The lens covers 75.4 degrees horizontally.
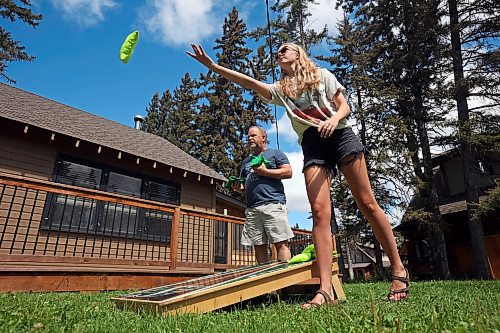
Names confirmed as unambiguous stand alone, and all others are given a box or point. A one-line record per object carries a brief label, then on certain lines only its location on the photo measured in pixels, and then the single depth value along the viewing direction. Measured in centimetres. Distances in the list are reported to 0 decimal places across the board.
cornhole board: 190
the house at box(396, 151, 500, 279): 1242
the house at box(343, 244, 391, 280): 2945
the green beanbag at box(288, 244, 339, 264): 276
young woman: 239
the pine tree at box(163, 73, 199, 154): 2973
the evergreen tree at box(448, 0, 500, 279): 1112
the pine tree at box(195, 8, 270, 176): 2617
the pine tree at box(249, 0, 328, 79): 1800
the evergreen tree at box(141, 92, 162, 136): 3891
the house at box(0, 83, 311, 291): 503
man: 357
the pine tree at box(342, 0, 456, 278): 1221
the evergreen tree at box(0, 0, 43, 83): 1638
